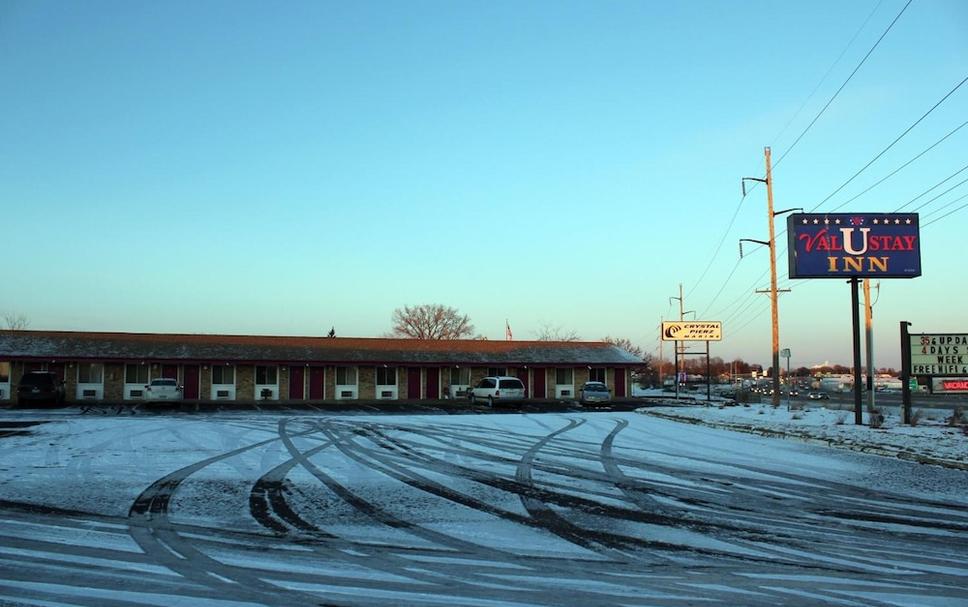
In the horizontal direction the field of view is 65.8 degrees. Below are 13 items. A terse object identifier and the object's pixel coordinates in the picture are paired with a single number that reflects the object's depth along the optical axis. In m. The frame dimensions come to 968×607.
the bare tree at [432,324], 107.57
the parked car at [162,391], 37.47
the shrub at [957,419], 22.08
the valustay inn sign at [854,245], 23.56
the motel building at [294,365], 42.66
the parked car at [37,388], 36.94
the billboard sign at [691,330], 59.12
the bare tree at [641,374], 136.57
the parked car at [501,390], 38.00
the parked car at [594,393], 40.34
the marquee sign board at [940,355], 22.91
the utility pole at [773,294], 31.62
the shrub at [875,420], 21.55
